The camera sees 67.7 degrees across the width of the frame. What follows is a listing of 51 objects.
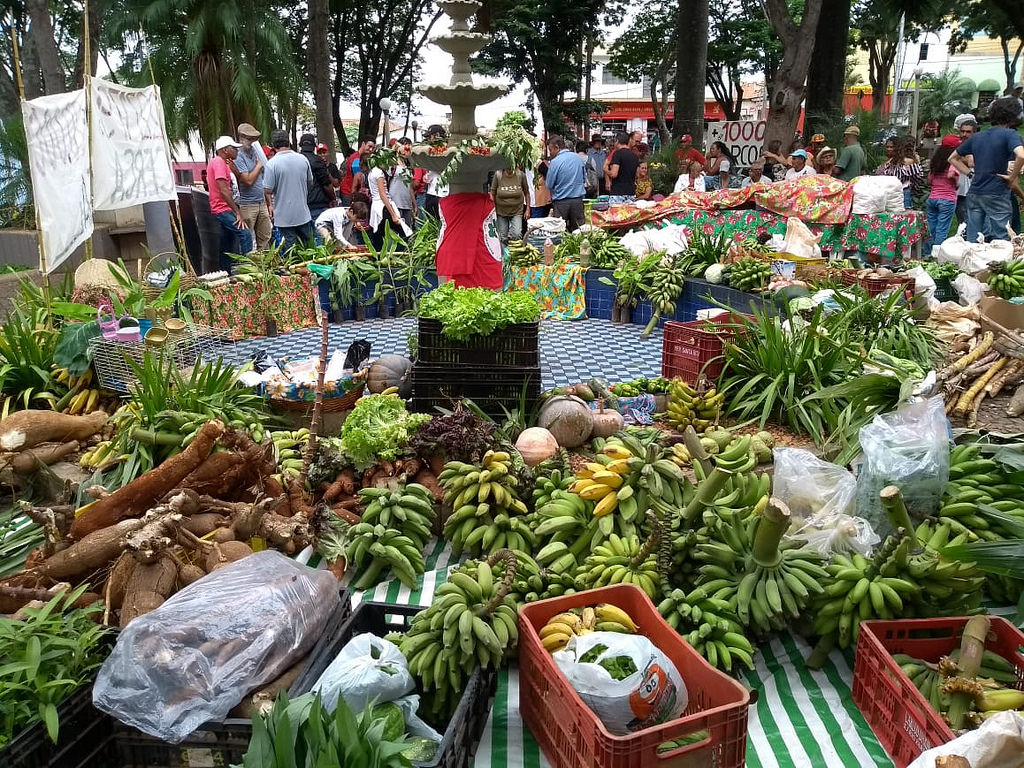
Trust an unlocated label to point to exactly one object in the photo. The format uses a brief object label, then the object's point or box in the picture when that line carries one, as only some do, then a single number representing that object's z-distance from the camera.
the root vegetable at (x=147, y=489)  3.64
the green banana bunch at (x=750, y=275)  8.11
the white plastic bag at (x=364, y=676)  2.47
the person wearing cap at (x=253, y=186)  9.95
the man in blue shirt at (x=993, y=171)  8.93
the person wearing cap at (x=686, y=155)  14.20
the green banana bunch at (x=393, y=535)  3.72
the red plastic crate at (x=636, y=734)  2.19
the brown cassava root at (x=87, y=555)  3.40
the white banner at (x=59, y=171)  6.08
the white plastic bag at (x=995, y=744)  2.04
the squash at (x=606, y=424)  4.81
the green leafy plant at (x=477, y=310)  5.03
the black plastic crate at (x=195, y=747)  2.52
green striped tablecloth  2.71
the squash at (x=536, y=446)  4.39
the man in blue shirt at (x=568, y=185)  11.38
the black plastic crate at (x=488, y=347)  5.12
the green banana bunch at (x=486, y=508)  3.75
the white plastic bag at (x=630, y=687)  2.35
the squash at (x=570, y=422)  4.66
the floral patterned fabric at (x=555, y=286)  9.43
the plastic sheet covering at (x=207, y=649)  2.54
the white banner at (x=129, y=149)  6.50
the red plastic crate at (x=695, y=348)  5.72
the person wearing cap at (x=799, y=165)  11.53
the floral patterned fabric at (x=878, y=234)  9.71
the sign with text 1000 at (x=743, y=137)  19.19
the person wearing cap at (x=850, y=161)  11.84
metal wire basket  5.28
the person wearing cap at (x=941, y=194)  10.80
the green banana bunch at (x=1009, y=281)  7.48
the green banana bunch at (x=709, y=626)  2.88
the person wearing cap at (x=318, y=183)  11.01
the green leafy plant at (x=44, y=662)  2.45
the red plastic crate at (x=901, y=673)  2.50
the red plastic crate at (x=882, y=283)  6.91
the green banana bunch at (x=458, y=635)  2.68
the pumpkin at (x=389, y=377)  5.48
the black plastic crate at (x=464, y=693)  2.43
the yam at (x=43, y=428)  4.73
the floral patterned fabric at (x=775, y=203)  9.77
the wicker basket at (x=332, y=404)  5.24
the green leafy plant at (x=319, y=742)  1.96
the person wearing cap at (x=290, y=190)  9.79
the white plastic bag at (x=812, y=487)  3.62
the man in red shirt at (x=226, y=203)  9.61
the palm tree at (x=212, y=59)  19.27
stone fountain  6.48
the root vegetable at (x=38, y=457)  4.68
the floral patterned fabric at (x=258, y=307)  7.97
